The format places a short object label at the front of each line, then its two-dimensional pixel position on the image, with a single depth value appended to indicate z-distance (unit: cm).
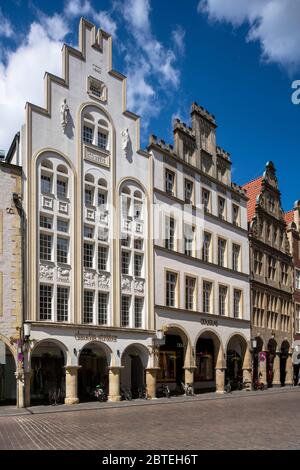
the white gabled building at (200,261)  4209
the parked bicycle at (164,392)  3934
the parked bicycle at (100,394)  3466
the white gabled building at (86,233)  3331
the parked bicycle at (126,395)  3641
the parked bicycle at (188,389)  4103
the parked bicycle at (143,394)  3753
